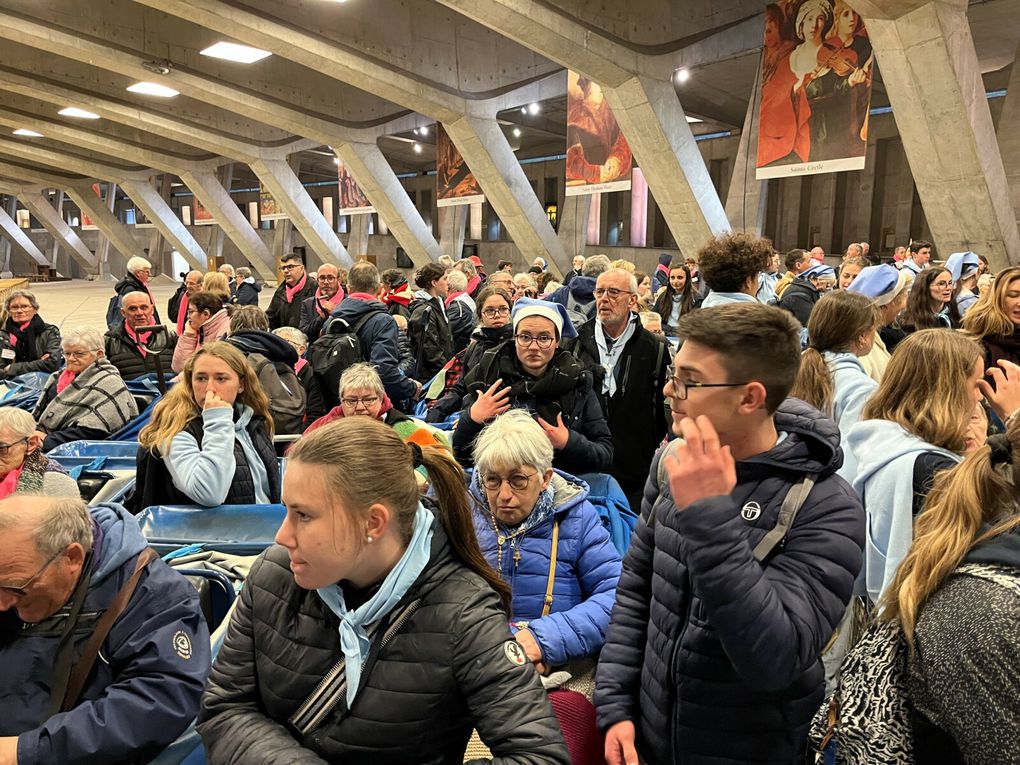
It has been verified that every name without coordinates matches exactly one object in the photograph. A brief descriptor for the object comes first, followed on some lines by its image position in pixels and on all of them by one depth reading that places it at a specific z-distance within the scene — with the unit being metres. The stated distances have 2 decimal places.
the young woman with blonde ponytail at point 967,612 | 1.23
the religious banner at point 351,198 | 23.39
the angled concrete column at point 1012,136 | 10.82
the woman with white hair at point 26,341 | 7.66
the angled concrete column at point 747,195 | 14.16
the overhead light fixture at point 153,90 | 18.73
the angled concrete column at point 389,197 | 20.83
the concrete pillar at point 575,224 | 21.89
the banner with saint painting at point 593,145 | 14.71
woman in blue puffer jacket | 2.50
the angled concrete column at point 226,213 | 28.86
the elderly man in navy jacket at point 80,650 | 1.91
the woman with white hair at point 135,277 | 8.59
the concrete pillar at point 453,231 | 24.94
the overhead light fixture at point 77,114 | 22.30
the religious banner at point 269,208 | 27.27
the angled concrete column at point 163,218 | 32.31
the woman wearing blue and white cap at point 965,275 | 6.73
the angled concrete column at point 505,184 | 17.39
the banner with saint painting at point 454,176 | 19.41
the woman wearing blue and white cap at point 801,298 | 5.77
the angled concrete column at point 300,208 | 24.69
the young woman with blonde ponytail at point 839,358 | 3.22
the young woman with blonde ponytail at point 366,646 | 1.58
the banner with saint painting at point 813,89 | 10.22
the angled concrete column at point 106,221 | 36.59
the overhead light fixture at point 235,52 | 14.84
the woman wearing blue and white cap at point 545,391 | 3.54
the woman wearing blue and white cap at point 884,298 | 3.73
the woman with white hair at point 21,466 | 3.42
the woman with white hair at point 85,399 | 5.09
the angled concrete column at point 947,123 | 8.90
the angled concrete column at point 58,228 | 40.44
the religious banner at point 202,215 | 34.75
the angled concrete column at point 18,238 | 44.34
